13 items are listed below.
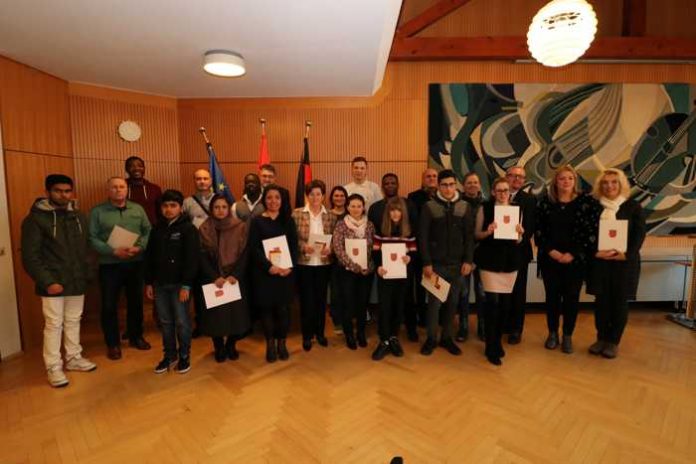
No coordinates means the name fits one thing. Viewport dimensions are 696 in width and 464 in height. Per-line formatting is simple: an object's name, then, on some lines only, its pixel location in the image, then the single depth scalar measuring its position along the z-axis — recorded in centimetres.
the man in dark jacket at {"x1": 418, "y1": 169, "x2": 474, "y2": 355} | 306
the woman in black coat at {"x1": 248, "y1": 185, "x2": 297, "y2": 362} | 309
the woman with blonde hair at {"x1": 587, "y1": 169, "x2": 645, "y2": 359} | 313
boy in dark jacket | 287
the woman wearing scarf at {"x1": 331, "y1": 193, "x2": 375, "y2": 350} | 320
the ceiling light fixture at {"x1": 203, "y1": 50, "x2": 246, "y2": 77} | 325
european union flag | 440
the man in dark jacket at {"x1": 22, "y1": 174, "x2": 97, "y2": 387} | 274
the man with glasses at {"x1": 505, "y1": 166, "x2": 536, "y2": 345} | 321
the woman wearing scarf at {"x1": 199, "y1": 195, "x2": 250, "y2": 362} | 299
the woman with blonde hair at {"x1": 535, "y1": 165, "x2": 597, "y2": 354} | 320
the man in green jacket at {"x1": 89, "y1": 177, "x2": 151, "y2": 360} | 326
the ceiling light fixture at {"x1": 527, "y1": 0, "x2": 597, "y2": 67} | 226
